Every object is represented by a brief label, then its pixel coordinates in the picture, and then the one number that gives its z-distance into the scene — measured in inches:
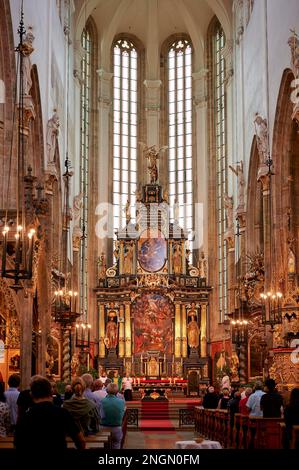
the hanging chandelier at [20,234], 558.7
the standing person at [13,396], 378.8
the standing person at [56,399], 550.3
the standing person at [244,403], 576.6
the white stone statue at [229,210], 1401.3
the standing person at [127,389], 1205.1
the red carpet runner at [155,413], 1000.5
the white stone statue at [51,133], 1114.7
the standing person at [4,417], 333.7
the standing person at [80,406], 351.6
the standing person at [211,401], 764.6
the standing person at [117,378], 1284.1
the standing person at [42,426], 195.9
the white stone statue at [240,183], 1327.5
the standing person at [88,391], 432.1
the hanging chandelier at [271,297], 941.8
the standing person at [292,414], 325.7
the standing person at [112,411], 422.4
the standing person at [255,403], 522.9
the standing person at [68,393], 513.9
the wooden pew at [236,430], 549.3
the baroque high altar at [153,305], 1469.0
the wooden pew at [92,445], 285.9
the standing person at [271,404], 468.1
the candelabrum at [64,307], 980.6
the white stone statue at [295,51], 904.3
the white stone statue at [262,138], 1100.5
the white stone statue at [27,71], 859.8
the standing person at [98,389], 489.1
